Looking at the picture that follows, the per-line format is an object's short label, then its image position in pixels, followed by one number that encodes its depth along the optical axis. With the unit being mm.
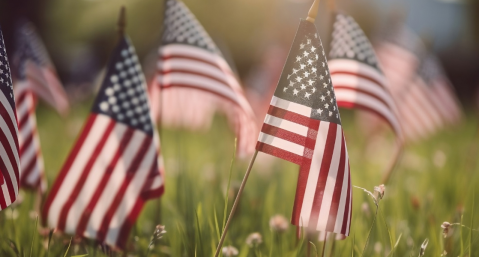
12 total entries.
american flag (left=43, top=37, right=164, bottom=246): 4449
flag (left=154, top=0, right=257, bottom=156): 5234
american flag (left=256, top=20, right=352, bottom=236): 3537
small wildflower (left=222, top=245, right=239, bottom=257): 4191
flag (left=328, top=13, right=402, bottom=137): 4977
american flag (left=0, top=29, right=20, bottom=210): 3695
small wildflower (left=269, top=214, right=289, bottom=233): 4751
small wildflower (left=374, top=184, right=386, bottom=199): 3307
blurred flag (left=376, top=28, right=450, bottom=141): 8414
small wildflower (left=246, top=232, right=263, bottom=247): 4504
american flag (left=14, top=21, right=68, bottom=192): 5363
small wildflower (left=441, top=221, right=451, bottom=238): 3543
